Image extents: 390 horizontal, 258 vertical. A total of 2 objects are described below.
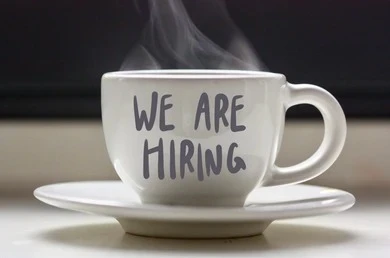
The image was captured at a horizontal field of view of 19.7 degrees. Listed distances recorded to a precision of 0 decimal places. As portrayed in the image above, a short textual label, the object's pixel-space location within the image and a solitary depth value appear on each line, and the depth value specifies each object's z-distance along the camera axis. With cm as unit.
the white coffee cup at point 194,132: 49
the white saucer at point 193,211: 48
